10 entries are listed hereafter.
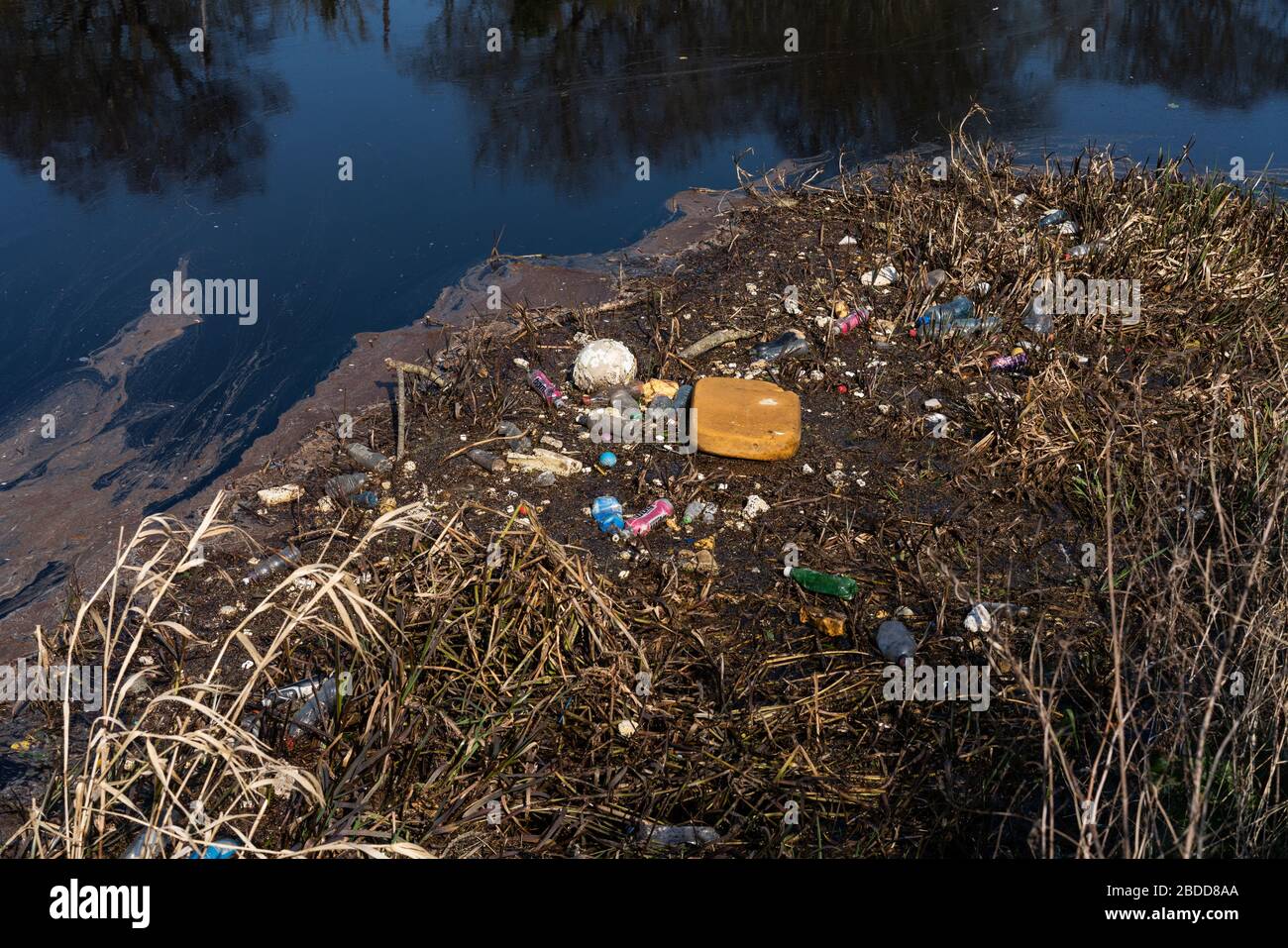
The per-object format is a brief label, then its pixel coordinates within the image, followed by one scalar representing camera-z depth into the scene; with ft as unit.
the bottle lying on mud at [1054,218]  17.15
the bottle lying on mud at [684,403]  12.87
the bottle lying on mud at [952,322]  14.56
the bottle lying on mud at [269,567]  10.66
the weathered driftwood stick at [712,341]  14.52
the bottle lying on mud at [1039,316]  14.79
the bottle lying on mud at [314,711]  8.59
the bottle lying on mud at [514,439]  12.68
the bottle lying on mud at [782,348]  14.52
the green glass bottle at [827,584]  10.45
